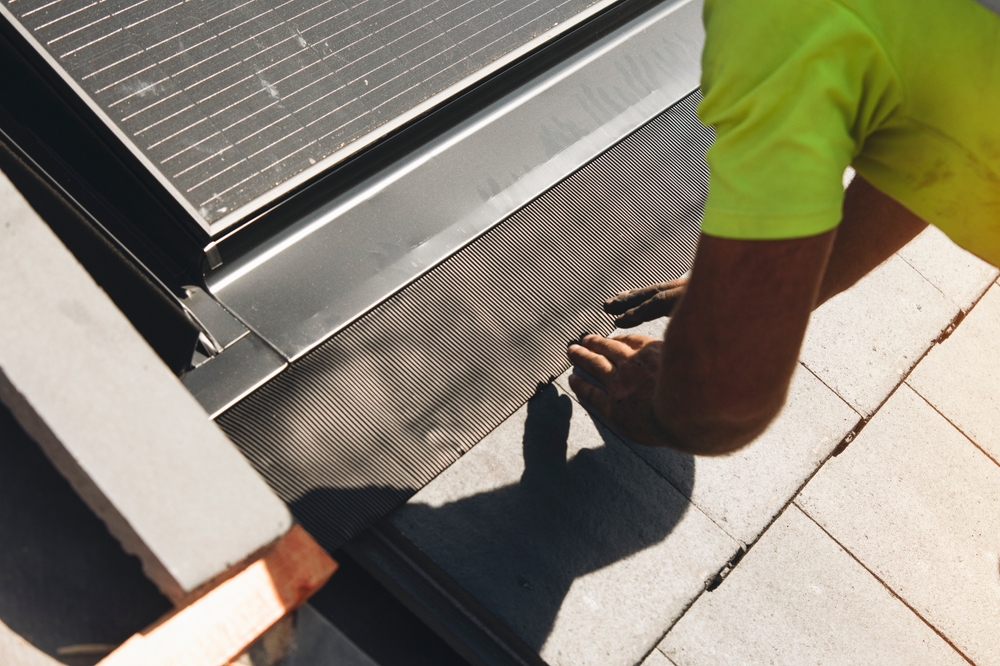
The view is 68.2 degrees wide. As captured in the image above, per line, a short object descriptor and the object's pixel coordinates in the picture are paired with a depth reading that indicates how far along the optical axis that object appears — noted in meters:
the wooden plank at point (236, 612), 1.28
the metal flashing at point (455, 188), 2.03
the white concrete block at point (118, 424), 1.09
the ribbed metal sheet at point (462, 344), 1.86
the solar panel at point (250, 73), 1.96
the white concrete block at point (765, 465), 2.15
